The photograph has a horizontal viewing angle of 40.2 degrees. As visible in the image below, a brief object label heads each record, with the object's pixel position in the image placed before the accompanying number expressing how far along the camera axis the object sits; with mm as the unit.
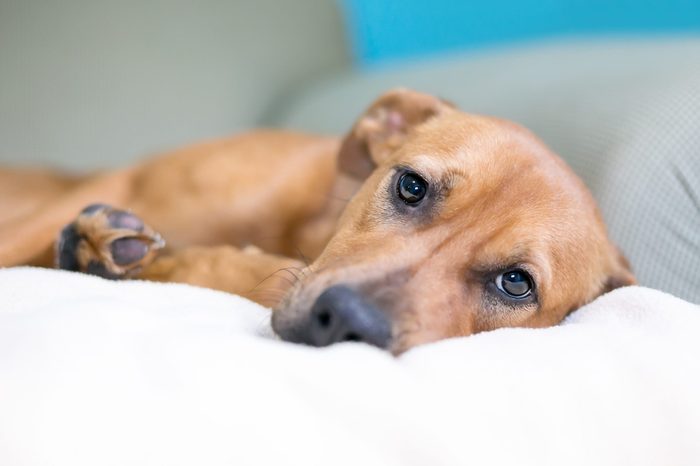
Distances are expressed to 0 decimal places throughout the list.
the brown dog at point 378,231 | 404
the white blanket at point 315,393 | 312
